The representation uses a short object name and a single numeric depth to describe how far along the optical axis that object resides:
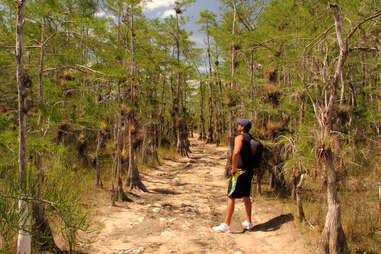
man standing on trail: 4.37
